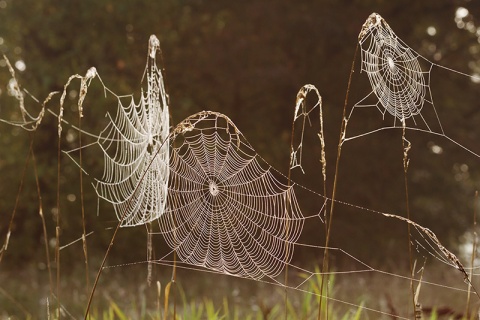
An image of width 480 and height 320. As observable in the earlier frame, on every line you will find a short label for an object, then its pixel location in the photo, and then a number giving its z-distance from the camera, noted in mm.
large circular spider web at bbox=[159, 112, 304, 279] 5937
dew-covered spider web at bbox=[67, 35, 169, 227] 6387
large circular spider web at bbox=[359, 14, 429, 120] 4852
